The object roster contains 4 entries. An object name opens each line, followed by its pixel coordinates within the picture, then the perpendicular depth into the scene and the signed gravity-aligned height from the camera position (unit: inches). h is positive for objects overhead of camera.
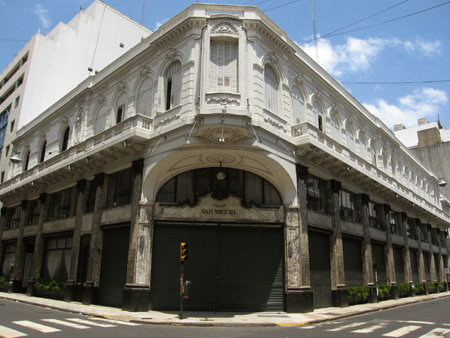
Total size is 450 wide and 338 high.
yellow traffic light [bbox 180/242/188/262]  546.2 +12.5
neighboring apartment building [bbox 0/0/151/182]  1317.7 +761.5
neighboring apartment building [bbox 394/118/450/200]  1908.2 +619.2
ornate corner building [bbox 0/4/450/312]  631.8 +167.0
